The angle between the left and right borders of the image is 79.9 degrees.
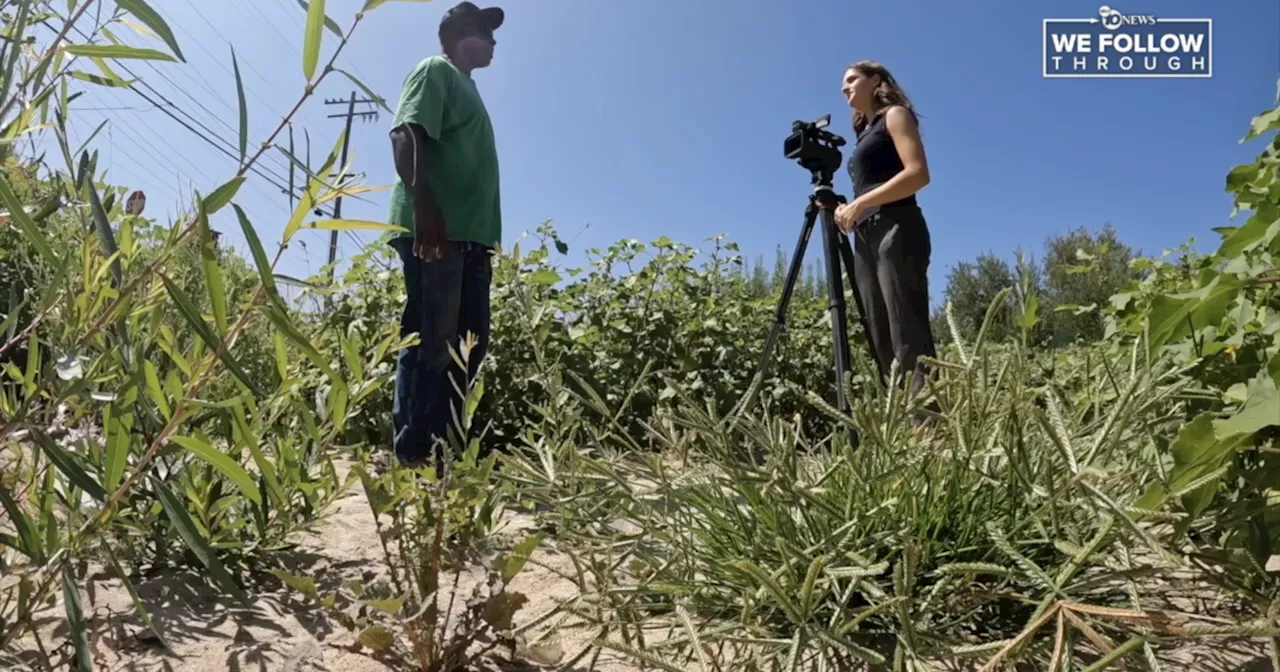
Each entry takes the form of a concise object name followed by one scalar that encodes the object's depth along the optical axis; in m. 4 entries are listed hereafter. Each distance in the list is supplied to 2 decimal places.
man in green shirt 2.33
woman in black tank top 2.53
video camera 2.96
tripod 2.71
